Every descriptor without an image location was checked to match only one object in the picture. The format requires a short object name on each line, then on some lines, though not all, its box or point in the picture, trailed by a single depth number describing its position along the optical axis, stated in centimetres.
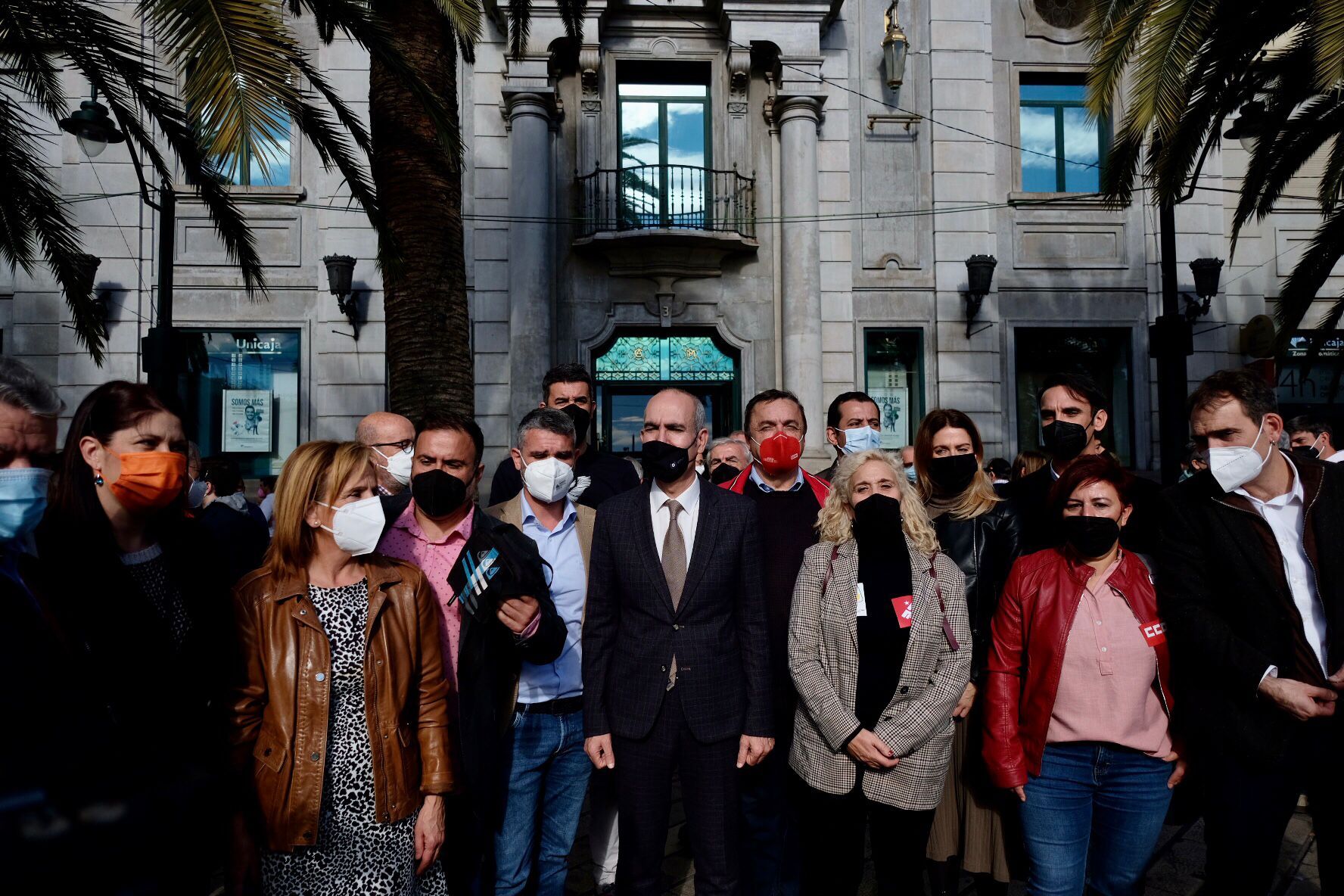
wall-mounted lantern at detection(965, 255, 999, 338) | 1284
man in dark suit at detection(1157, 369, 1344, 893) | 303
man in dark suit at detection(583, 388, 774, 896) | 330
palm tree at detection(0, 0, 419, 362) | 367
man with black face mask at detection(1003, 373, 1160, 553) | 404
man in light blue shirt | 339
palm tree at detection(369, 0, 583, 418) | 597
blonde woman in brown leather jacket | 264
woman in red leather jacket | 315
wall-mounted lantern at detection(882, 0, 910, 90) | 1313
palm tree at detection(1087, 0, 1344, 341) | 660
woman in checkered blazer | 330
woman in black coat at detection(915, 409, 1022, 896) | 357
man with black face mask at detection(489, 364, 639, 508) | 463
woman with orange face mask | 202
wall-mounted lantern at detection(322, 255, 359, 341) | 1226
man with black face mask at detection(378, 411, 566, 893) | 308
